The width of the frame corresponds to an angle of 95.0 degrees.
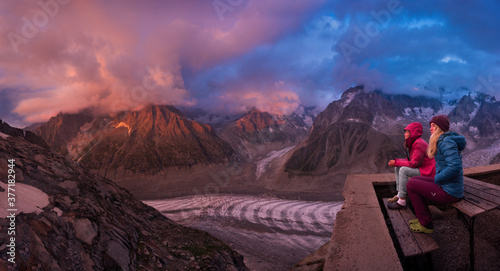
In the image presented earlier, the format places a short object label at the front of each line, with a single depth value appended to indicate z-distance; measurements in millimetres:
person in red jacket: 4988
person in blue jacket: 4062
